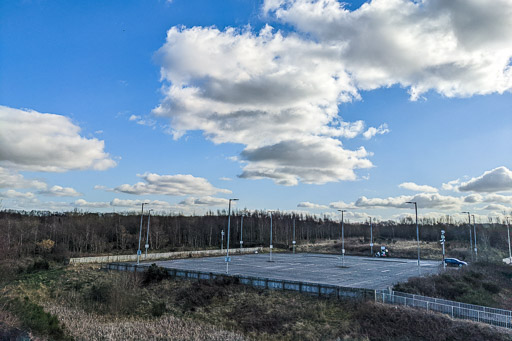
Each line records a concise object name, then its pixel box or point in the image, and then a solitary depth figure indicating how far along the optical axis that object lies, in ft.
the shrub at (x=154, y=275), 137.28
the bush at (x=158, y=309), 102.12
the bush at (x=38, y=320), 78.84
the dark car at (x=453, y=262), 190.44
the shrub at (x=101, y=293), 115.82
